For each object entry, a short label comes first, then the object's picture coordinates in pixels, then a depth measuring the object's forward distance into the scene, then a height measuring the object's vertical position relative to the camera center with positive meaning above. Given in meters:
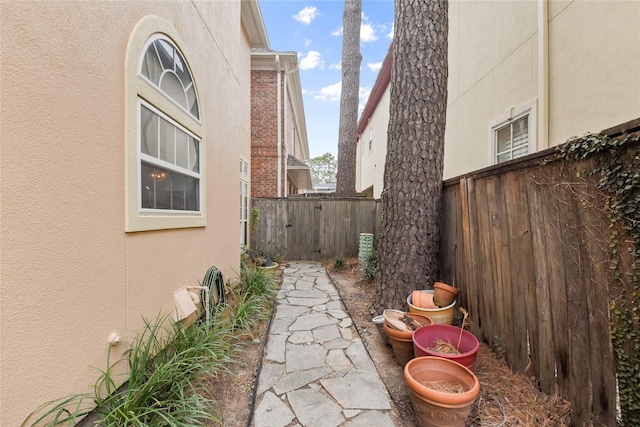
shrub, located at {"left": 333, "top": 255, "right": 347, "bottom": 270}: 6.51 -1.29
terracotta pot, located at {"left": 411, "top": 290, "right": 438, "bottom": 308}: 2.86 -0.95
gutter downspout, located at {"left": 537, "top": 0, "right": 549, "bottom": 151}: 3.60 +1.87
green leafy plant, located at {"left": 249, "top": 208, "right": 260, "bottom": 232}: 7.15 -0.19
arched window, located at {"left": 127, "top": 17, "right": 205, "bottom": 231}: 1.99 +0.70
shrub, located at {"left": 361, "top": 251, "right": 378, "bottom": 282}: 4.98 -1.11
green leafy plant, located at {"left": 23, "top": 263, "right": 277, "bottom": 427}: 1.48 -1.14
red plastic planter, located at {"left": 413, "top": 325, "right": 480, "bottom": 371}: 2.01 -1.10
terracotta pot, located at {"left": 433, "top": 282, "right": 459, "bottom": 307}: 2.82 -0.90
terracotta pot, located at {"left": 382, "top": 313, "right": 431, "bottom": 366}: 2.39 -1.21
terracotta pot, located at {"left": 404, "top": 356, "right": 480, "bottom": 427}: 1.62 -1.17
